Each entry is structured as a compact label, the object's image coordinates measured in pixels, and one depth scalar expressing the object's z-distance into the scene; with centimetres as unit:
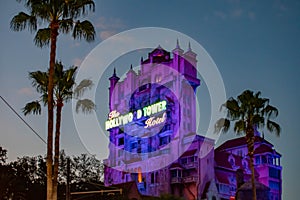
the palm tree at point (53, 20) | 2555
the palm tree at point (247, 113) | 4116
